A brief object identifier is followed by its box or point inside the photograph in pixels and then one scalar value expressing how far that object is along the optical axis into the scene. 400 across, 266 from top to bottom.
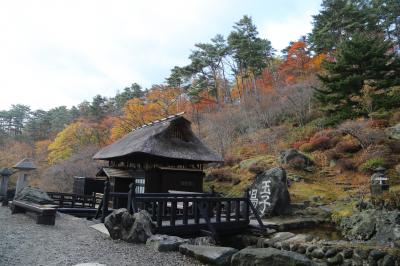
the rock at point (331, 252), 7.92
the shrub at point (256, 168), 19.83
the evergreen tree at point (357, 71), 19.59
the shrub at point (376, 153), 16.31
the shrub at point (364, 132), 17.23
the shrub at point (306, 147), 21.51
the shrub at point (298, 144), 22.88
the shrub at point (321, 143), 20.94
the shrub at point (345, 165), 17.45
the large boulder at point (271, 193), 13.39
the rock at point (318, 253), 8.06
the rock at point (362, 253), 7.41
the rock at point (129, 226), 7.58
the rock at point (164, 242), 6.83
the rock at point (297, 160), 19.22
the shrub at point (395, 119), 19.36
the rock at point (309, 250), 8.40
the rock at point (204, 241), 9.20
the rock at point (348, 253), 7.71
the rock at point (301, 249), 8.59
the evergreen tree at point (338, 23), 28.47
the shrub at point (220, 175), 20.83
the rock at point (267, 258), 5.21
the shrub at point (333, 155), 18.92
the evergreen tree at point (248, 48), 32.62
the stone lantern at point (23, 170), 14.73
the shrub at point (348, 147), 18.97
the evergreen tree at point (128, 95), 45.09
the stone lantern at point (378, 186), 11.53
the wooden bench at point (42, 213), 9.59
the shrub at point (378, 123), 18.50
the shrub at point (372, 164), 15.84
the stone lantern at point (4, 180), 15.57
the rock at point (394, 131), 17.49
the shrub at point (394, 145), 16.80
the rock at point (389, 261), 6.80
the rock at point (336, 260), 7.72
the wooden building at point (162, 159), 15.74
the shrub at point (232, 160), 23.95
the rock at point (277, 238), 9.69
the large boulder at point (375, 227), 9.26
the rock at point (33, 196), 12.07
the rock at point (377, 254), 7.09
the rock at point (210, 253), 5.82
